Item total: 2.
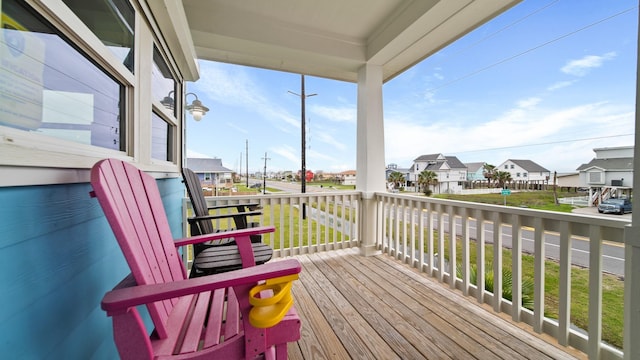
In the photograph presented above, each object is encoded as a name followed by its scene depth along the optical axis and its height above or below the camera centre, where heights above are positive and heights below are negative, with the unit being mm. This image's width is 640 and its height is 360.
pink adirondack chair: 628 -368
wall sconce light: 2568 +759
